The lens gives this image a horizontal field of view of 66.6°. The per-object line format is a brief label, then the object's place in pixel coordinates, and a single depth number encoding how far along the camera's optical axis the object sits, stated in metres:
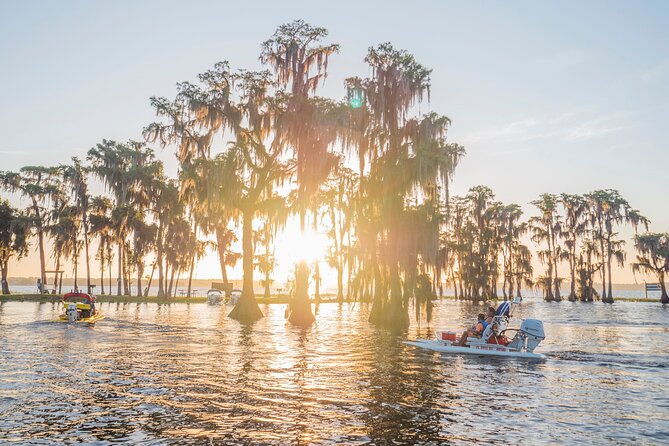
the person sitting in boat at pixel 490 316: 21.38
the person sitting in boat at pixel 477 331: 21.50
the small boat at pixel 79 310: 30.50
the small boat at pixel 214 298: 60.03
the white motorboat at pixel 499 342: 20.41
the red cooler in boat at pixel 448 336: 22.05
